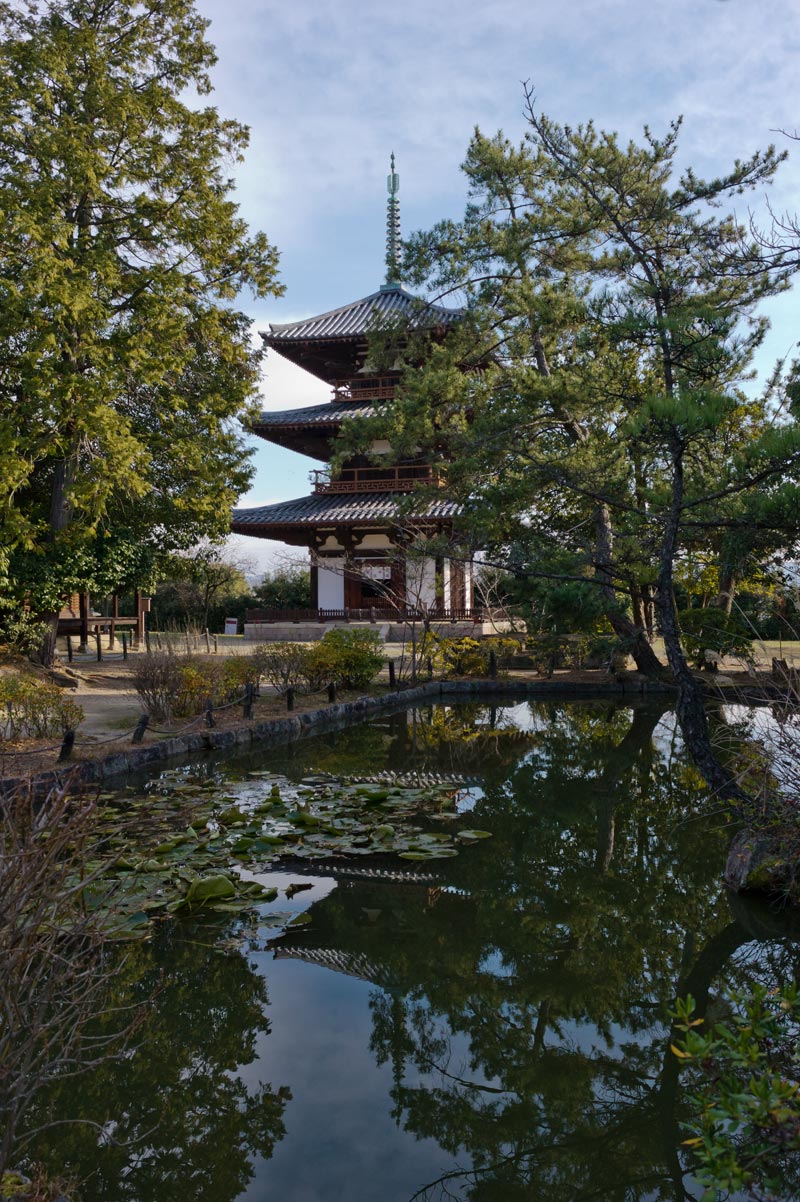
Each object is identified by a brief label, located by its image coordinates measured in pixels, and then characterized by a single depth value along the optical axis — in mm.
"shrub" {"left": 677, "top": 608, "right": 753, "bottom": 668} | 15023
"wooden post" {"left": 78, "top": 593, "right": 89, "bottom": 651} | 16734
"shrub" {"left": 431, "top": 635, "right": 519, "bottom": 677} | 16094
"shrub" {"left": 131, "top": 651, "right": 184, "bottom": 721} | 10000
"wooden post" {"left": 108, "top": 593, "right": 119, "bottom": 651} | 19047
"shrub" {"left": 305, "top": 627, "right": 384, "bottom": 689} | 12945
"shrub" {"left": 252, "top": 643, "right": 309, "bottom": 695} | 12516
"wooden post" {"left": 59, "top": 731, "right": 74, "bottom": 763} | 7582
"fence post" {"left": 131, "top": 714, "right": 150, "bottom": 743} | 8570
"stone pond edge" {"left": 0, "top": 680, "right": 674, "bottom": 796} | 7688
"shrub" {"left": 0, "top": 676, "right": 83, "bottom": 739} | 8406
